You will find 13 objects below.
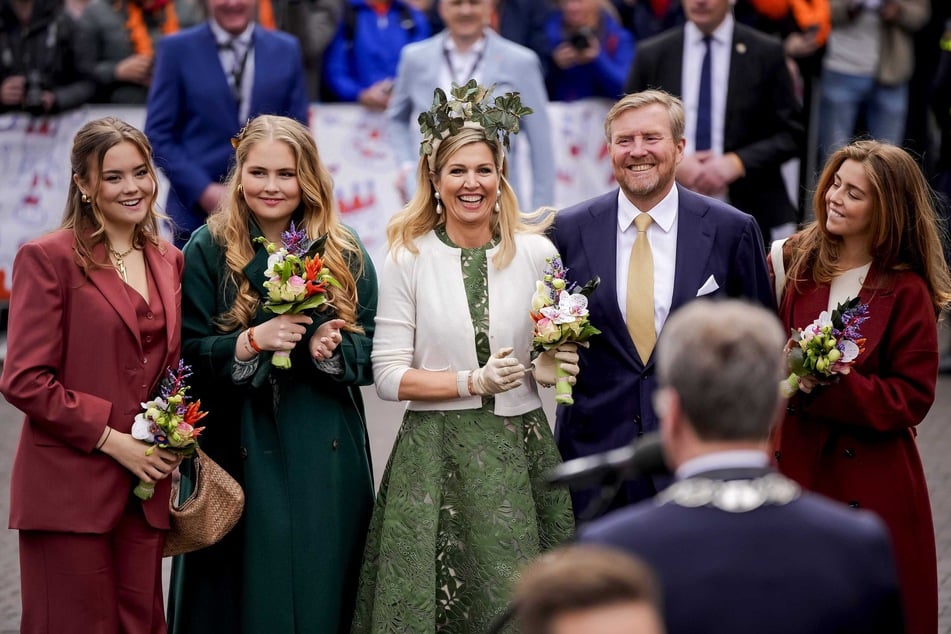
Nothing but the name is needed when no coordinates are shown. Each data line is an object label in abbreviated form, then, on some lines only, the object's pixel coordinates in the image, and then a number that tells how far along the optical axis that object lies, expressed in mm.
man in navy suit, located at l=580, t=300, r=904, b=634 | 5605
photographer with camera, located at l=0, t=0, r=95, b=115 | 22187
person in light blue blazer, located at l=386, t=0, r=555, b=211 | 19031
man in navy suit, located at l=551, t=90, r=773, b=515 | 10883
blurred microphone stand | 6207
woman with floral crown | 10742
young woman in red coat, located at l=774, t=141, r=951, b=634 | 10648
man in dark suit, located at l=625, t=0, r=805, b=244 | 18172
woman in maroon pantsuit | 10187
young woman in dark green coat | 10961
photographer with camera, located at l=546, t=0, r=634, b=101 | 22281
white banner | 22531
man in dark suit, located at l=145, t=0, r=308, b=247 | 17578
